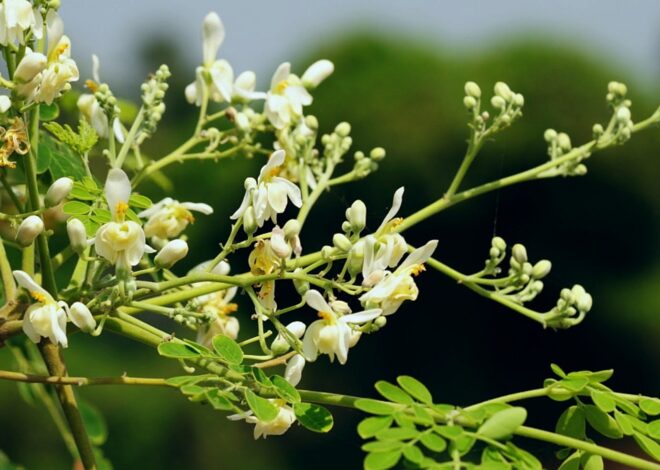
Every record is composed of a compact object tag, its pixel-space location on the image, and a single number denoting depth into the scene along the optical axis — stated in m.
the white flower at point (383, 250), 0.74
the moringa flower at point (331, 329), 0.73
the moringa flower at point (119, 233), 0.74
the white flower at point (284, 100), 0.84
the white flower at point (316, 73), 0.85
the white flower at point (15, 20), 0.75
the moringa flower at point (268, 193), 0.75
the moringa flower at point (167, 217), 0.81
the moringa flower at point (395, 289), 0.74
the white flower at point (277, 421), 0.75
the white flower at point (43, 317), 0.74
